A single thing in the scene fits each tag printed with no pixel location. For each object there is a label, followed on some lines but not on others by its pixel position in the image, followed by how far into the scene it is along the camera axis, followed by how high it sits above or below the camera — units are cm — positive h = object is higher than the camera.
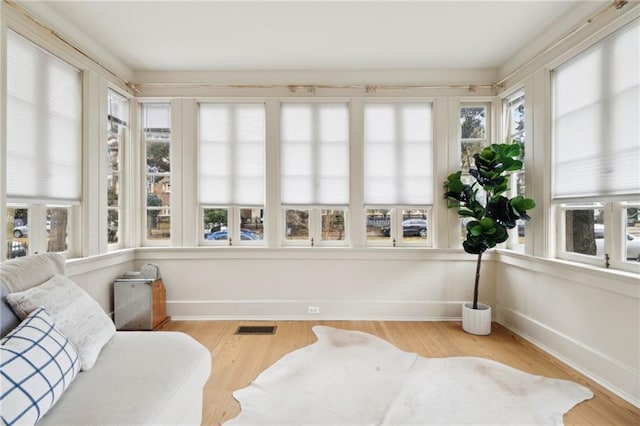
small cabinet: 309 -96
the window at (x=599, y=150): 212 +51
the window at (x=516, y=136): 324 +88
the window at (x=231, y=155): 358 +71
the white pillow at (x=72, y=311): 144 -52
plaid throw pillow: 105 -62
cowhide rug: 184 -127
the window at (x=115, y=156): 326 +65
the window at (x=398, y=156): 355 +70
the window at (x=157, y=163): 362 +62
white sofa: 116 -77
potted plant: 289 +6
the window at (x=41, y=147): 221 +55
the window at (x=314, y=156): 357 +70
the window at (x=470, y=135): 360 +96
